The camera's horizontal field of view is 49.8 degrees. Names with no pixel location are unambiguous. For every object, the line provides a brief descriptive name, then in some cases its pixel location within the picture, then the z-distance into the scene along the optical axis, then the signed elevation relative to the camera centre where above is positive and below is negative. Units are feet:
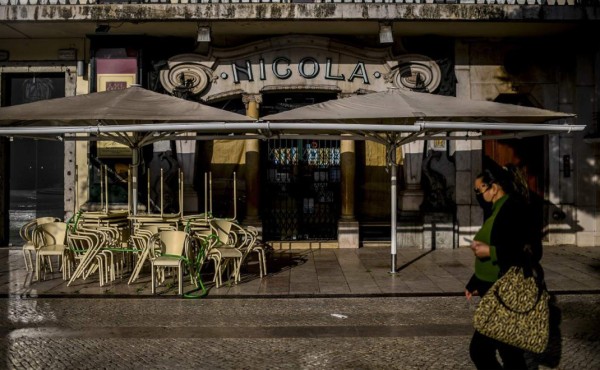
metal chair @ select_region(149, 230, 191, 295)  28.71 -2.58
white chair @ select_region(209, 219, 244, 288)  30.71 -2.78
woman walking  13.92 -1.07
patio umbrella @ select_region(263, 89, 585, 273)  30.30 +3.82
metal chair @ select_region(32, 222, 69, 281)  31.89 -2.47
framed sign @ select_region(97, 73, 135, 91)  44.55 +7.70
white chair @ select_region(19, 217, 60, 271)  33.68 -2.43
